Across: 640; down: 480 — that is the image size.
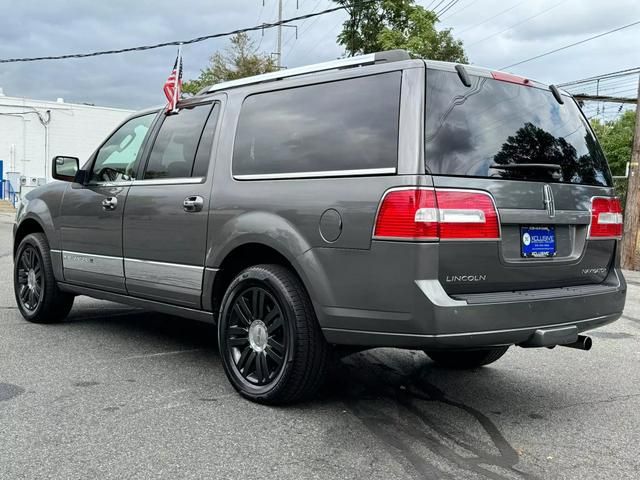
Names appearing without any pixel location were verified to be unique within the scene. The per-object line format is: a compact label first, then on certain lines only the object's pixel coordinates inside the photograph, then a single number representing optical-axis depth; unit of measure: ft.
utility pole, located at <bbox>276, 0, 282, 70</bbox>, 123.40
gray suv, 10.57
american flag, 16.37
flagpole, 16.30
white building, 131.34
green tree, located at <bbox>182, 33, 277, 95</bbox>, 108.78
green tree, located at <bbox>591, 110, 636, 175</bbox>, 108.99
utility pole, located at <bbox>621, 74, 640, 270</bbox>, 47.44
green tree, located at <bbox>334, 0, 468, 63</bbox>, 79.10
